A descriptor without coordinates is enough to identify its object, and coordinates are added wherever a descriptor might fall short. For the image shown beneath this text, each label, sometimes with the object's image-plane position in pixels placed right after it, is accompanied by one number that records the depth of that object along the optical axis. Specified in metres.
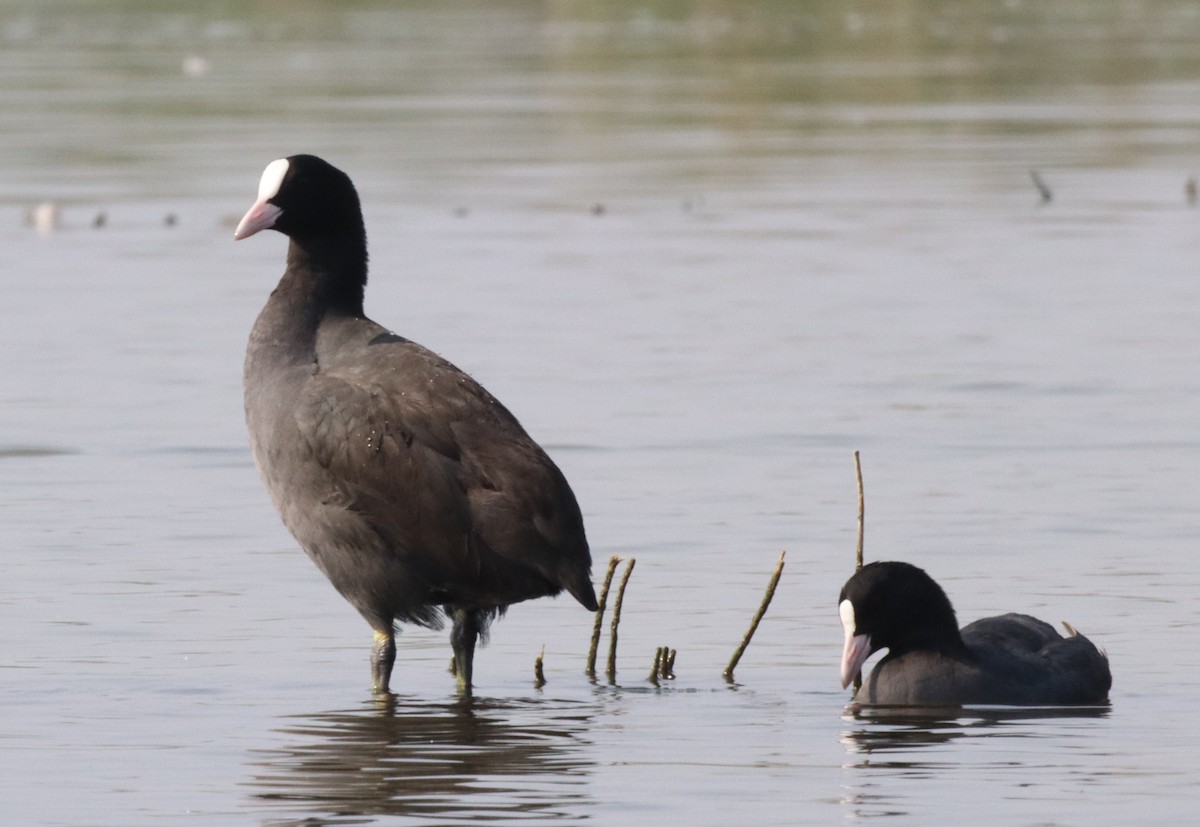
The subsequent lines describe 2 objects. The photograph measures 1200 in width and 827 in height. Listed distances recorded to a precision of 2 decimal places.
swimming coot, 17.28
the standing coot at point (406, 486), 17.12
